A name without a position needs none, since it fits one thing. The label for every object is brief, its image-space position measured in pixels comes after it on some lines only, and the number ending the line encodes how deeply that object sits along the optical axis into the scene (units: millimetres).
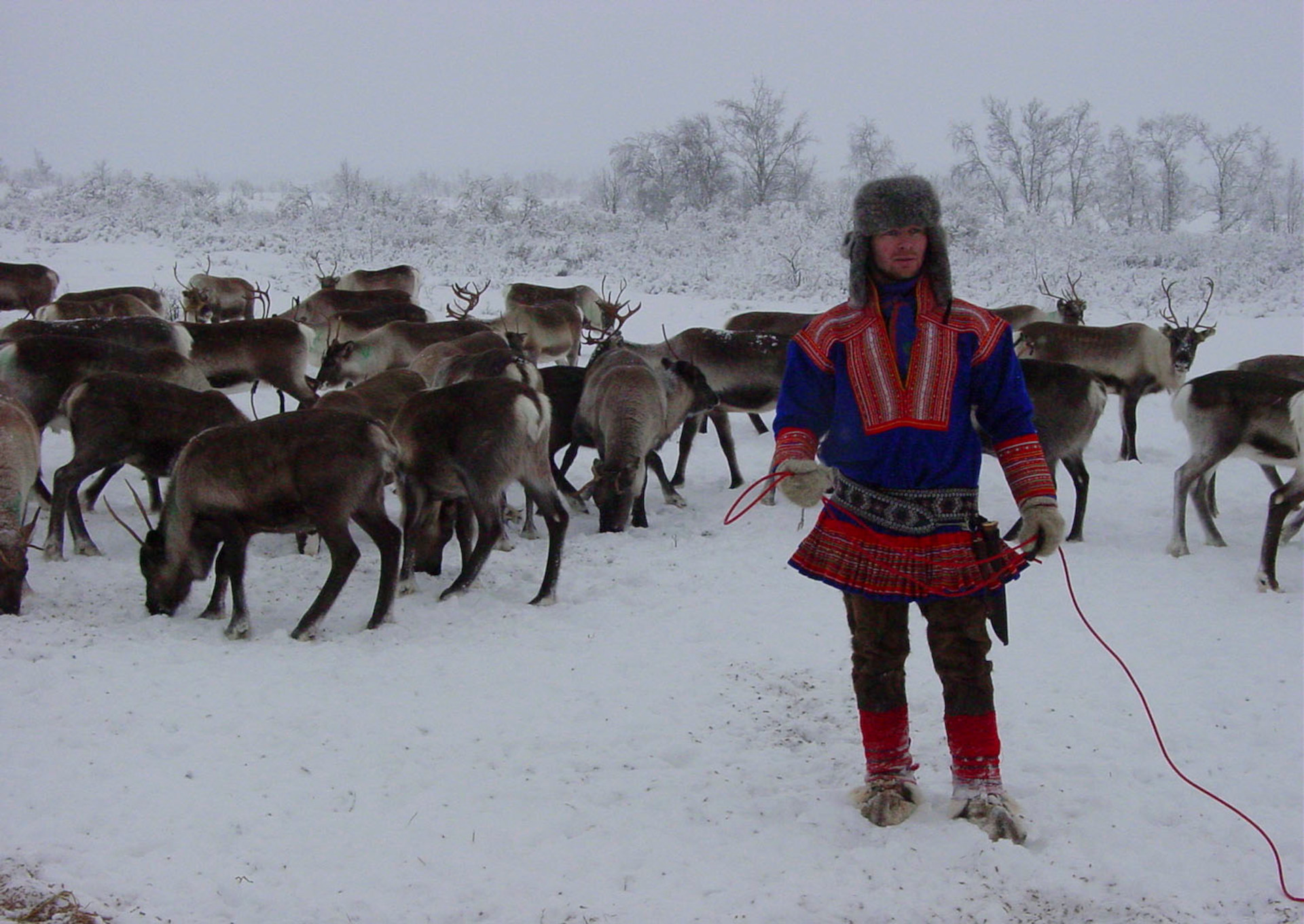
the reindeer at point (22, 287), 17188
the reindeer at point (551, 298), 18719
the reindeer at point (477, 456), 6500
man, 3385
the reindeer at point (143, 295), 14977
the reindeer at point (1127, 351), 12406
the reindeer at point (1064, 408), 8273
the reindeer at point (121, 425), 7055
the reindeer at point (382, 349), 12336
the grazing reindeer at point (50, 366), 8398
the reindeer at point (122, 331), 10180
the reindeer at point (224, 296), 18328
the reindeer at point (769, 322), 12805
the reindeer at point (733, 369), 10102
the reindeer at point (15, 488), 5863
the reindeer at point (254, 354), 11195
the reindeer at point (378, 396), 7844
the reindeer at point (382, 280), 20828
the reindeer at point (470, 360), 8516
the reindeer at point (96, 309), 13523
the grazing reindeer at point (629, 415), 8109
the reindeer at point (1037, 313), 15000
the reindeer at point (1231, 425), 7516
